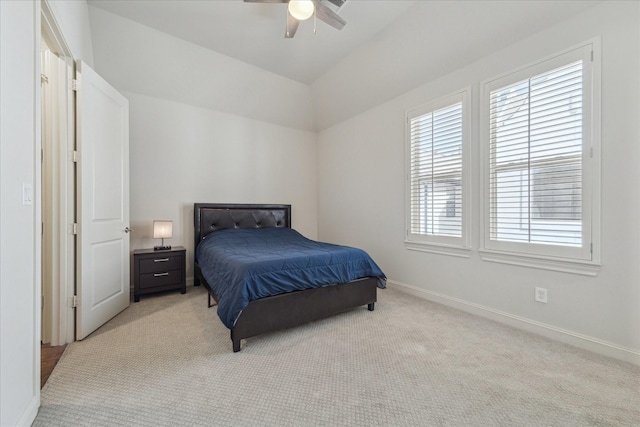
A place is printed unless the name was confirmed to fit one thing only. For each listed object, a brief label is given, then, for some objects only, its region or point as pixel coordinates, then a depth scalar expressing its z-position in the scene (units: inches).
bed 84.5
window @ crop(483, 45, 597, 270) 83.0
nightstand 126.6
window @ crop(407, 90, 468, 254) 116.5
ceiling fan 86.4
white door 90.4
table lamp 135.6
